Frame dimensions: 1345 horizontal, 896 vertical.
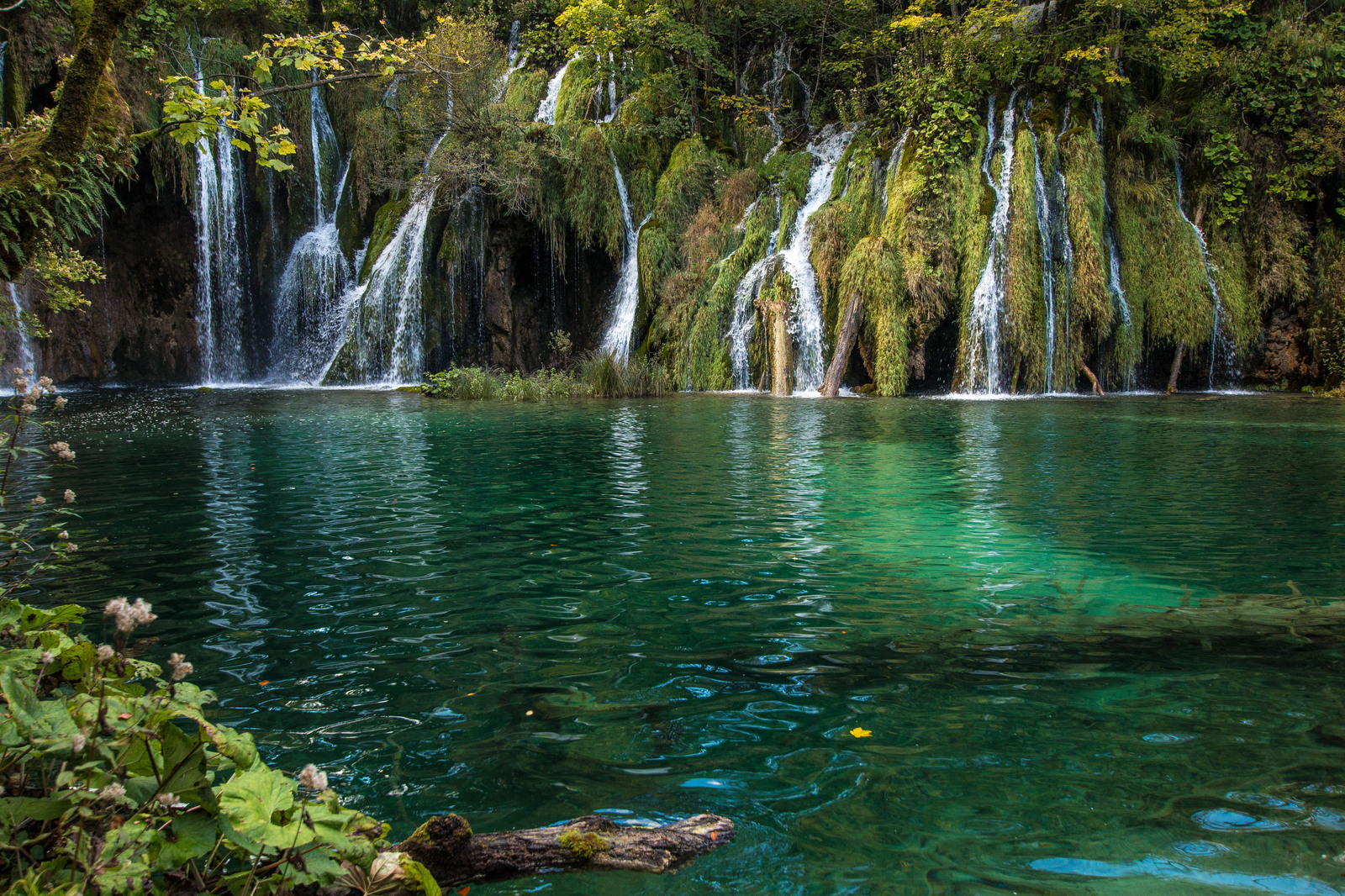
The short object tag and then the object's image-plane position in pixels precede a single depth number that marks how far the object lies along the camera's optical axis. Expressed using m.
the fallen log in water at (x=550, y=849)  1.93
